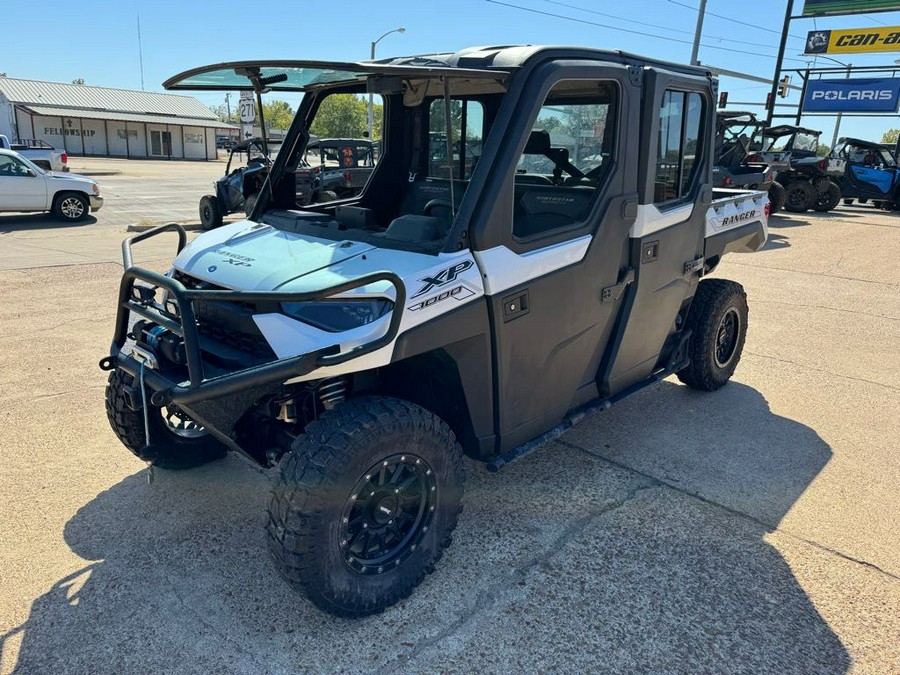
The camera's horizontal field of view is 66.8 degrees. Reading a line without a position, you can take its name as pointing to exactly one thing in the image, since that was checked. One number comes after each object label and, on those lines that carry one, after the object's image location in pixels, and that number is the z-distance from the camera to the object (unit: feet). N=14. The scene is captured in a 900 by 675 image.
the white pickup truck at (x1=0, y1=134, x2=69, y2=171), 70.69
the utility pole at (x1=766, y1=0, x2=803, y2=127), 84.33
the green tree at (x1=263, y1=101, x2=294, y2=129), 274.77
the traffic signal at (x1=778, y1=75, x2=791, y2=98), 85.29
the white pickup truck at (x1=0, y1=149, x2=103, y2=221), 46.26
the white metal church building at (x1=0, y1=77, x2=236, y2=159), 167.63
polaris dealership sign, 95.91
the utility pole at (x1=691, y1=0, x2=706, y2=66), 73.06
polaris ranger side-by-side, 8.63
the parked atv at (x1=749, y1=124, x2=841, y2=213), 60.75
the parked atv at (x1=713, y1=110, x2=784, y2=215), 46.96
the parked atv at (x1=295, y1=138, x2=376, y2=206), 40.96
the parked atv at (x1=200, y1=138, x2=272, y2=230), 43.86
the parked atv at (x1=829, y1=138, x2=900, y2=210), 68.95
